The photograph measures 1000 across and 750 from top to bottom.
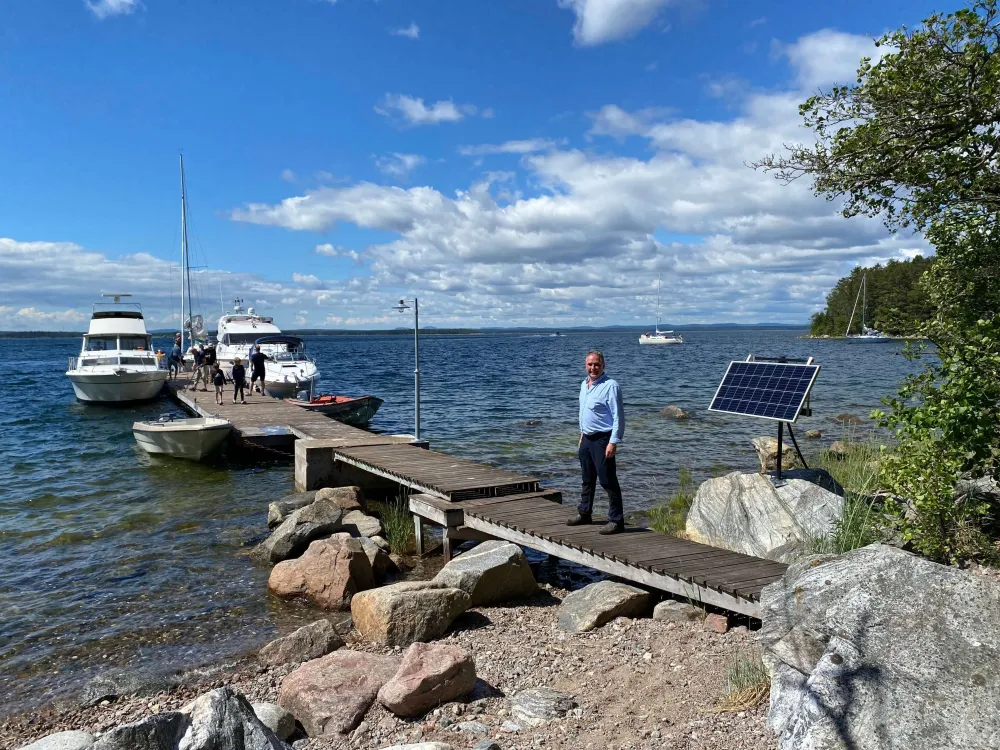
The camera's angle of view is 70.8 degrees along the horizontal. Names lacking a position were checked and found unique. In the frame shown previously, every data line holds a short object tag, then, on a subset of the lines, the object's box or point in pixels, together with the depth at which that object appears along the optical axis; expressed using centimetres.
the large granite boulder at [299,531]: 1016
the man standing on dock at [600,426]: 755
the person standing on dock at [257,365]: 2511
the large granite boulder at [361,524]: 1103
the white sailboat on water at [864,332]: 10988
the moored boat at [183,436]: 1728
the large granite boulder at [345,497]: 1262
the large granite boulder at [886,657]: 355
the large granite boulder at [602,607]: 705
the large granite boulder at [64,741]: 463
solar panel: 861
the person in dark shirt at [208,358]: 2716
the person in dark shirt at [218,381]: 2312
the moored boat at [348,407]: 2284
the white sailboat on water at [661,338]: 12519
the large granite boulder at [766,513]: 798
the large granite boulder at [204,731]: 405
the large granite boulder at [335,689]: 546
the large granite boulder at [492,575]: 797
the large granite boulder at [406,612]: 706
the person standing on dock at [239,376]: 2293
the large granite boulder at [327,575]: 856
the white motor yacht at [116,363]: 2955
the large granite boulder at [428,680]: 541
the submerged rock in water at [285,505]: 1195
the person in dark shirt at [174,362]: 3719
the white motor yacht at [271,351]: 2700
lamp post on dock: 1436
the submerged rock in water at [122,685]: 654
